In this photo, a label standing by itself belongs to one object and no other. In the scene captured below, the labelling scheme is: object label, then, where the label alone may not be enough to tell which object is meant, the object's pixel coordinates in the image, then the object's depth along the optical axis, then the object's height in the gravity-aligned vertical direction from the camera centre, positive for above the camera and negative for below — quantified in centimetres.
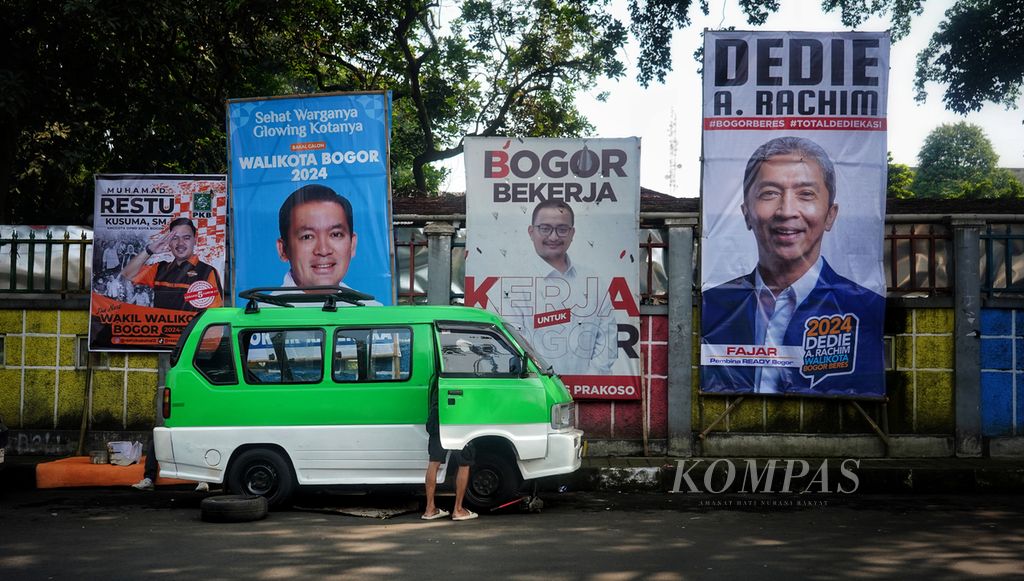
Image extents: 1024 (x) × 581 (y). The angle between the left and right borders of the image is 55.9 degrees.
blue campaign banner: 1222 +174
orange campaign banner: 1252 +83
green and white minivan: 939 -69
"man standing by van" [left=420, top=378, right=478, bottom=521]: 898 -128
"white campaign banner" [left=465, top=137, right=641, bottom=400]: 1220 +104
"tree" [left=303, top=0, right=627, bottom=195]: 2323 +687
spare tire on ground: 870 -165
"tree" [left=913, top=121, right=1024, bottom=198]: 6825 +1303
